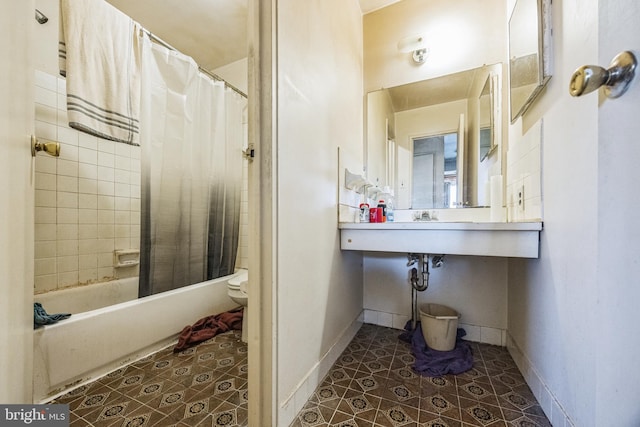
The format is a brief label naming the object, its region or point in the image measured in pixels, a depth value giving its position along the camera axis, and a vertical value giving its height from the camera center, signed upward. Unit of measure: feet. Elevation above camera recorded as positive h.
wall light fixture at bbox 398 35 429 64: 5.56 +3.90
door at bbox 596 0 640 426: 1.69 -0.12
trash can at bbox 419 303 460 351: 4.73 -2.34
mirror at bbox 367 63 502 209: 5.30 +1.82
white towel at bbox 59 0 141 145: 3.75 +2.42
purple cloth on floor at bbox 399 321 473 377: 4.25 -2.73
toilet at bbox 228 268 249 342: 5.14 -1.78
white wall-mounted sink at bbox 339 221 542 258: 3.48 -0.40
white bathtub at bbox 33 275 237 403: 3.53 -2.20
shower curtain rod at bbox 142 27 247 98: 4.93 +3.53
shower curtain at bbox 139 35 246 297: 5.01 +0.95
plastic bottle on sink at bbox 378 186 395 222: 5.95 +0.35
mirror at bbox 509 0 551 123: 3.17 +2.49
